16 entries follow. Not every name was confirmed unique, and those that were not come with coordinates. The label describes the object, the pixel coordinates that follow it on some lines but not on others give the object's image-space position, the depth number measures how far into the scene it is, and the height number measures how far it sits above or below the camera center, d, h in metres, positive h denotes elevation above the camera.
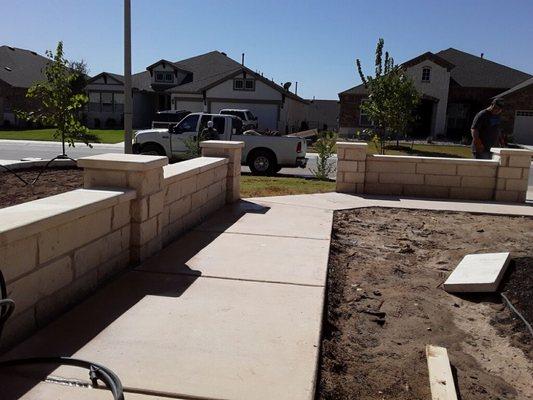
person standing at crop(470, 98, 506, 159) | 11.26 -0.10
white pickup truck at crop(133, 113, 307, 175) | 17.36 -1.00
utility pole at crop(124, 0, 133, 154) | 13.50 +0.78
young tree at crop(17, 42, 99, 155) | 12.74 +0.08
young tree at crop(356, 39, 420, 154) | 27.73 +1.17
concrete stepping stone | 5.70 -1.57
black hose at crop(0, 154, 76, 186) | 9.35 -1.26
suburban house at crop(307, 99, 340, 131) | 70.19 +0.55
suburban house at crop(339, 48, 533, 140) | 46.38 +2.29
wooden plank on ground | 3.60 -1.72
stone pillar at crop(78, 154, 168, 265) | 5.47 -0.72
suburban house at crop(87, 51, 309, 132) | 43.97 +1.49
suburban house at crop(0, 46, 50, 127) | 48.00 +2.08
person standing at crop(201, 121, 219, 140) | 16.30 -0.60
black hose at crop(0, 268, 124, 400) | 3.18 -1.58
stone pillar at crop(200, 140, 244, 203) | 9.57 -0.73
